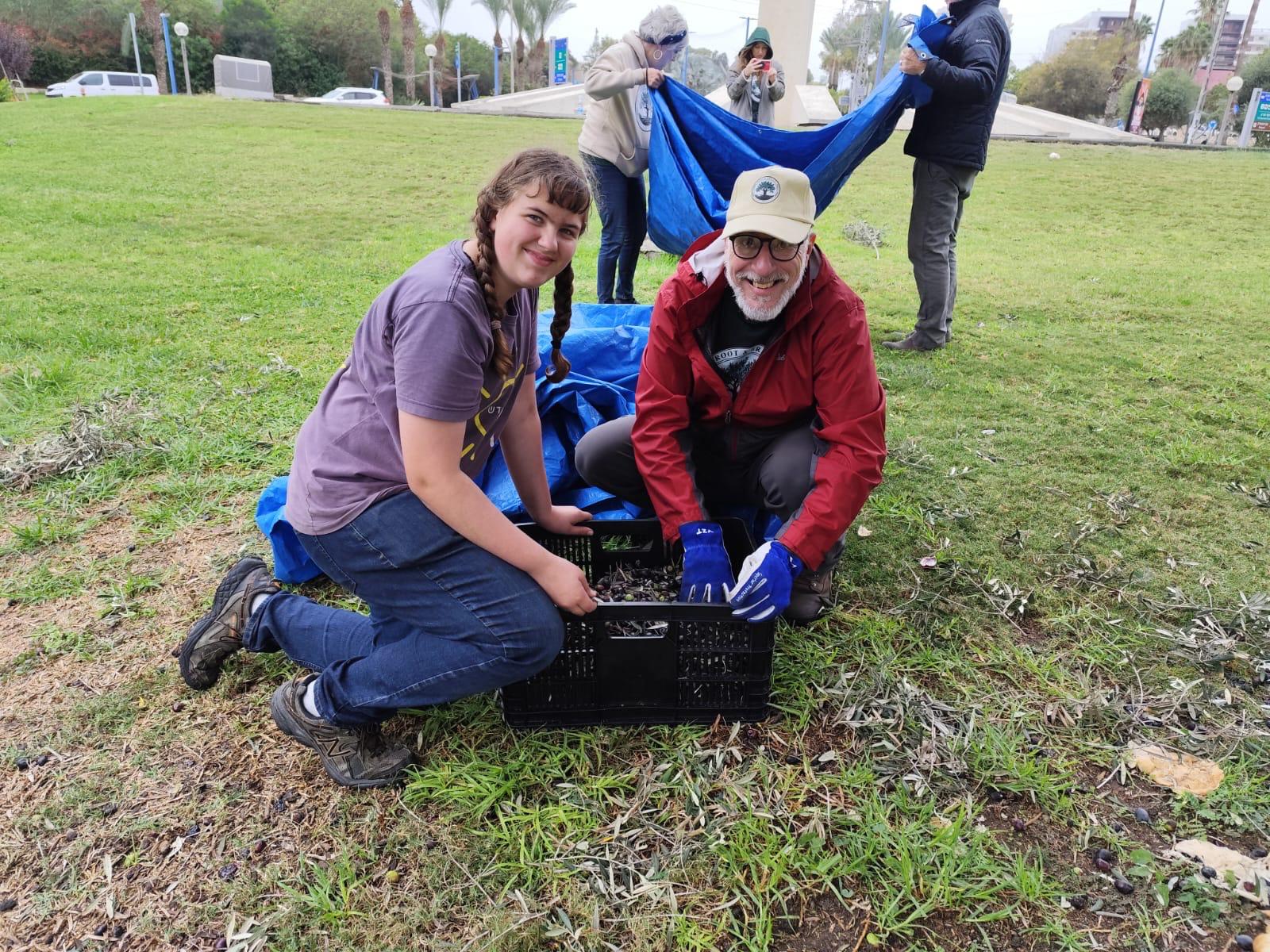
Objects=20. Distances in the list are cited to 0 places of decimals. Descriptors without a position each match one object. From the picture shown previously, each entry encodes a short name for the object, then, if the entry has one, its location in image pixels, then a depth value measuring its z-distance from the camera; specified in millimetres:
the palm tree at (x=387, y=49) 41250
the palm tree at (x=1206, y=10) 57938
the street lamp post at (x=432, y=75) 38562
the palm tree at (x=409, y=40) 40625
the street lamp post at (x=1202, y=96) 31188
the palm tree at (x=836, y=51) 61256
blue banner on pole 45719
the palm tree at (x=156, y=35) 34156
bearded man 2137
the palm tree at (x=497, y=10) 51656
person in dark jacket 4250
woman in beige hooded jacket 4633
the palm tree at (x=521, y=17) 51656
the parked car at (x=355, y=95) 33812
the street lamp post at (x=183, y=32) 33156
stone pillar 12531
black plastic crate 1947
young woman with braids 1698
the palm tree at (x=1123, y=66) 40469
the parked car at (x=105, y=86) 27938
